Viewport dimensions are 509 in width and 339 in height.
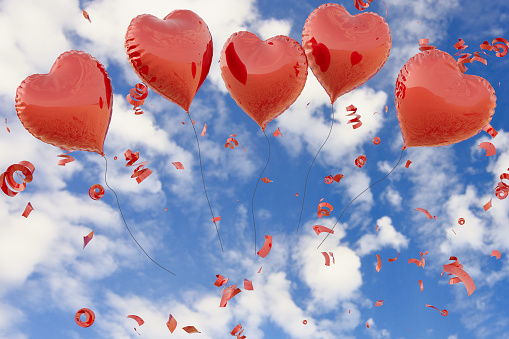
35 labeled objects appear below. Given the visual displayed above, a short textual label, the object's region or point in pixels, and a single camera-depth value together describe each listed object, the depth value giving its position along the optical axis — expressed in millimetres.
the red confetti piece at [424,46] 4832
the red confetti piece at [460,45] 5176
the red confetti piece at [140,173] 5321
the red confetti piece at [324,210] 5871
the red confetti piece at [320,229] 5473
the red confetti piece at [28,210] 4988
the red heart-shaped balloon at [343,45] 4523
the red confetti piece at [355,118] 5879
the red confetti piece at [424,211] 5996
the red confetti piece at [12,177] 4605
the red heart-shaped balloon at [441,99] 4410
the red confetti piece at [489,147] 5605
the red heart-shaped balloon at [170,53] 4375
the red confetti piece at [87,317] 5027
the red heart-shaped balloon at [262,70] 4520
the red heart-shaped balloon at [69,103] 4402
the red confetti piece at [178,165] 5935
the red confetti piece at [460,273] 4643
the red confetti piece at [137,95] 5648
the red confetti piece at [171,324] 4883
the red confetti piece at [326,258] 5365
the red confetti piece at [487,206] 6047
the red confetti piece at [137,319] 5293
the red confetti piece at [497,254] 5992
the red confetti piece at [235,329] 5266
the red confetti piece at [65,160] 5734
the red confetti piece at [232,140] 6357
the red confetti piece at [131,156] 5593
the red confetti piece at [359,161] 6599
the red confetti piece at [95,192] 5230
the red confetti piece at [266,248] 5070
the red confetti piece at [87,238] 5091
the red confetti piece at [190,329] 4721
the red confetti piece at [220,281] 5133
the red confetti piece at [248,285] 4910
